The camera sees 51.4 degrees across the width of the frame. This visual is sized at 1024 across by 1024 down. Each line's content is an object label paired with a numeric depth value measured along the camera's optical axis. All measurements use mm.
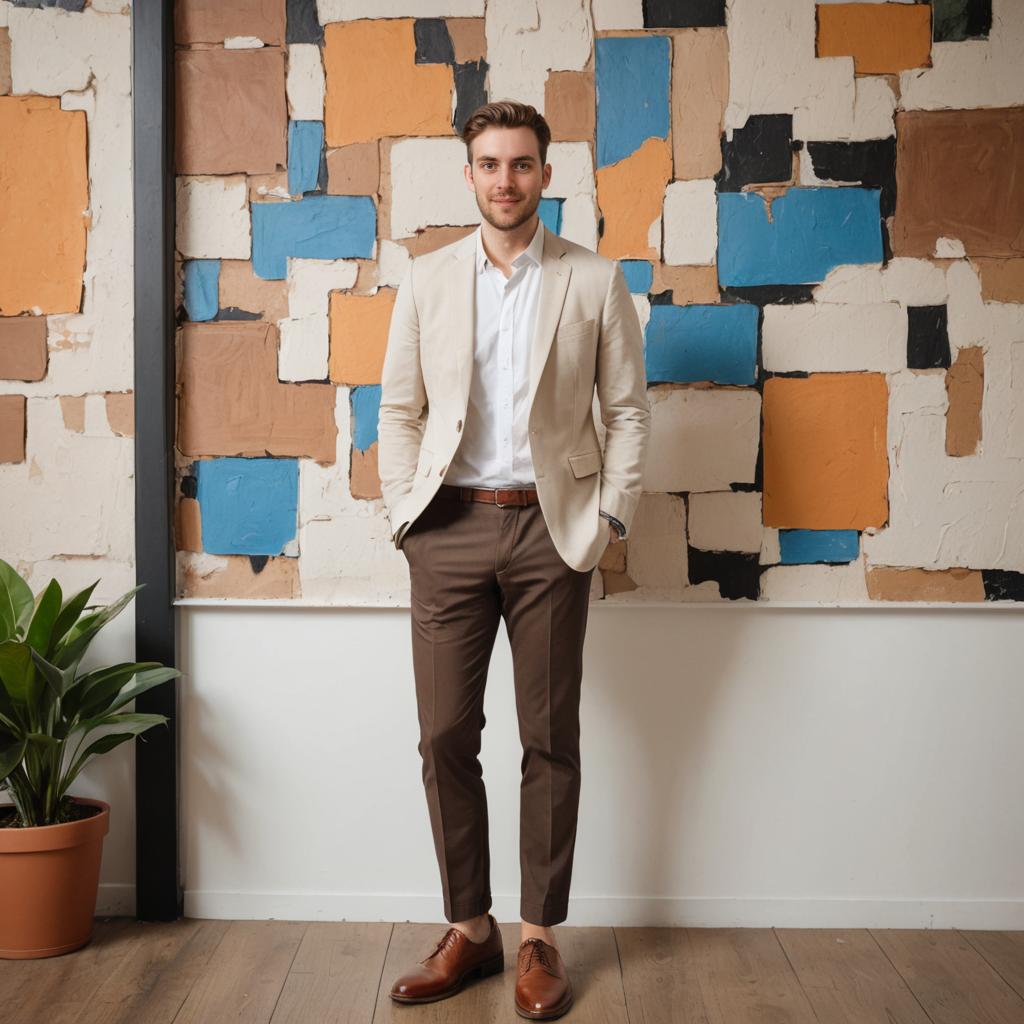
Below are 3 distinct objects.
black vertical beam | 2453
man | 2137
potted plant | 2293
